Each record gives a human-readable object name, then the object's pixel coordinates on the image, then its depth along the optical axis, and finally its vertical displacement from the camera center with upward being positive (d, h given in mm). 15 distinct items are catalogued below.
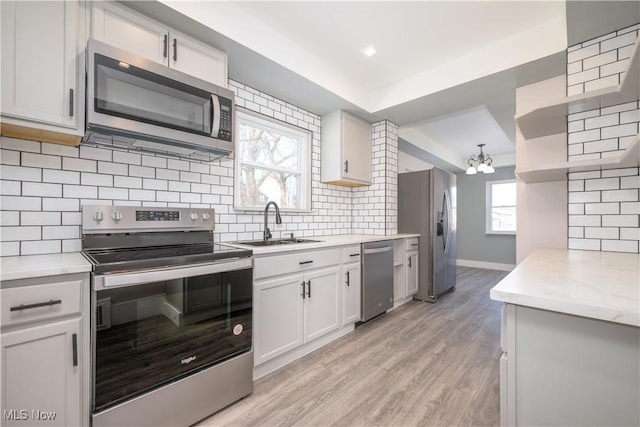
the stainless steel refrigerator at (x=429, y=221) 3637 -84
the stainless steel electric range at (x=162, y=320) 1186 -538
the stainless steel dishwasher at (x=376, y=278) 2721 -678
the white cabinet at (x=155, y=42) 1477 +1059
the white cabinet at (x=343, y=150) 3068 +769
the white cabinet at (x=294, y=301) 1861 -679
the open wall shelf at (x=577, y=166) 1301 +296
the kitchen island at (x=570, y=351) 681 -384
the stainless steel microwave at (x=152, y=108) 1371 +623
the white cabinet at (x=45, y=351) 994 -545
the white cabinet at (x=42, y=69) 1200 +690
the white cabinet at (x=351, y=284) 2509 -676
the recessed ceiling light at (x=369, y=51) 2361 +1472
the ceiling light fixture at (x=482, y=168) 4441 +799
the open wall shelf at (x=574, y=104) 1336 +674
